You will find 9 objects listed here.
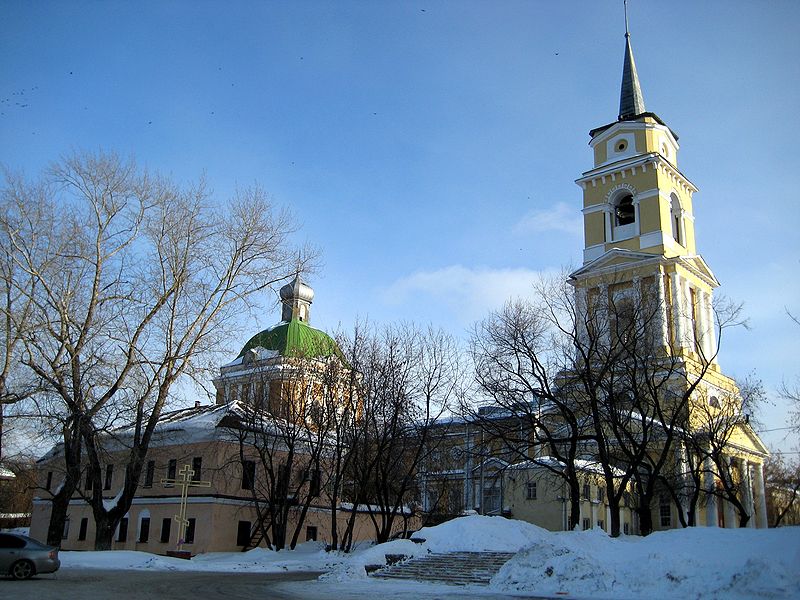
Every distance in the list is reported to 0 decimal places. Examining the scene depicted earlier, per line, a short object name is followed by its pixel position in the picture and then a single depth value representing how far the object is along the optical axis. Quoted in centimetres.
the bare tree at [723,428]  3008
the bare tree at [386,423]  3388
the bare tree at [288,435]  3619
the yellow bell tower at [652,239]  4581
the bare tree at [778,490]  6097
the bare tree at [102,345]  2680
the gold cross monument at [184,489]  3134
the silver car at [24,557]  1841
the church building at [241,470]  3681
